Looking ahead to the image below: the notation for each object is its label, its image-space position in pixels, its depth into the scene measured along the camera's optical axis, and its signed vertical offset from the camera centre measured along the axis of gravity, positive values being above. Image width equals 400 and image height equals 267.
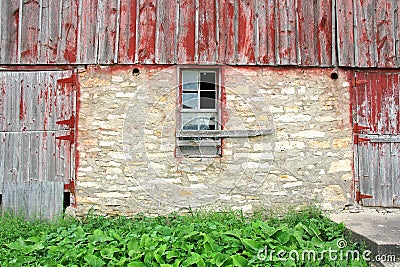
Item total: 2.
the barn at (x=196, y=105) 6.81 +0.60
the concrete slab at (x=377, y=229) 5.00 -1.17
